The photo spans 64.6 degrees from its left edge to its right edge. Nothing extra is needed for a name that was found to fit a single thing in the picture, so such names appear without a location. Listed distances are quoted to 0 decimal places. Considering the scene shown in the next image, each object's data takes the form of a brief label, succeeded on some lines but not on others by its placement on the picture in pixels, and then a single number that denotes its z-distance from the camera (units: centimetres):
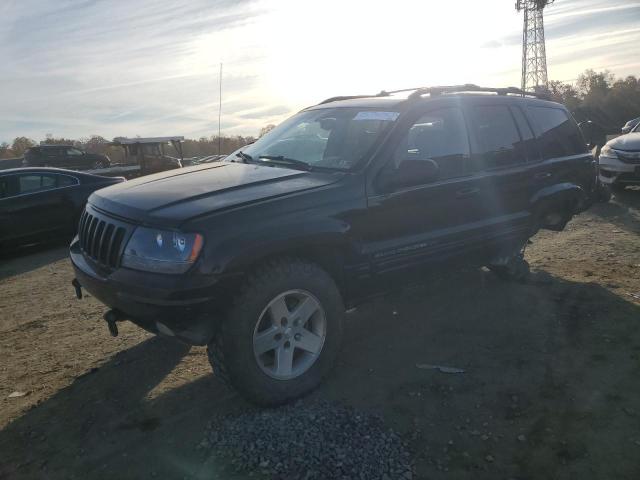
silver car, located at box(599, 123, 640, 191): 952
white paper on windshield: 391
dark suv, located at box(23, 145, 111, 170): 2356
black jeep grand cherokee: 296
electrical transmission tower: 5522
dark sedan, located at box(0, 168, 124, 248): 798
